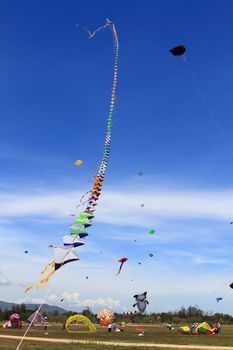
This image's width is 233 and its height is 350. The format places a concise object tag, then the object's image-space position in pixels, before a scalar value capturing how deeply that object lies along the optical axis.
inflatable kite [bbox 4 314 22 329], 61.52
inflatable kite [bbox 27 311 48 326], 59.65
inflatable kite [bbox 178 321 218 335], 52.04
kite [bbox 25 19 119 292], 20.19
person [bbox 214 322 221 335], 53.66
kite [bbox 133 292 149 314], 66.00
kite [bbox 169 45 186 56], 22.03
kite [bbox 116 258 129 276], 50.90
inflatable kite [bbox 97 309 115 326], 71.96
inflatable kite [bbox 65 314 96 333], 56.76
